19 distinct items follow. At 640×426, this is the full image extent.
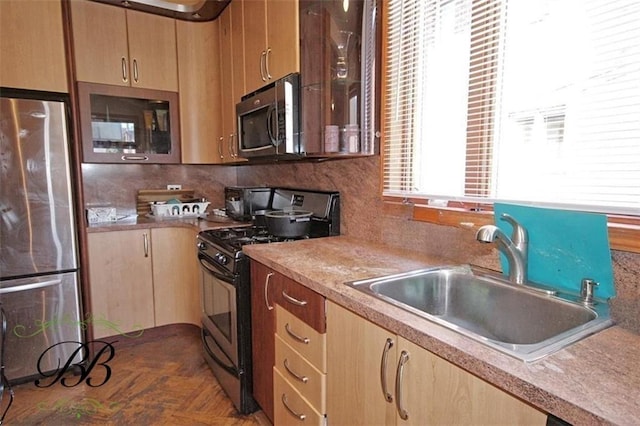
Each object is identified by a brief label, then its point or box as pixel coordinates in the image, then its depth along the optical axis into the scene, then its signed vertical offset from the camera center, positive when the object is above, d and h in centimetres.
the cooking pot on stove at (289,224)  201 -26
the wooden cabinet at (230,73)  239 +72
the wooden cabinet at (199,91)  280 +67
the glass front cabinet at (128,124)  252 +39
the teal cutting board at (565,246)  96 -20
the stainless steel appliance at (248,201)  262 -17
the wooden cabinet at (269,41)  181 +74
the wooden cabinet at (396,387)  72 -49
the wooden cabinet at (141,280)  246 -72
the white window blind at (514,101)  98 +25
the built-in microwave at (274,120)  185 +31
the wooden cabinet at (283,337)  125 -63
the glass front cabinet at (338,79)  180 +50
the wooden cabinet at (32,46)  203 +76
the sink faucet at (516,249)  112 -23
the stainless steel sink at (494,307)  83 -38
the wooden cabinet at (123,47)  243 +92
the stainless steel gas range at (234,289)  172 -57
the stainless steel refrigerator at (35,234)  202 -32
